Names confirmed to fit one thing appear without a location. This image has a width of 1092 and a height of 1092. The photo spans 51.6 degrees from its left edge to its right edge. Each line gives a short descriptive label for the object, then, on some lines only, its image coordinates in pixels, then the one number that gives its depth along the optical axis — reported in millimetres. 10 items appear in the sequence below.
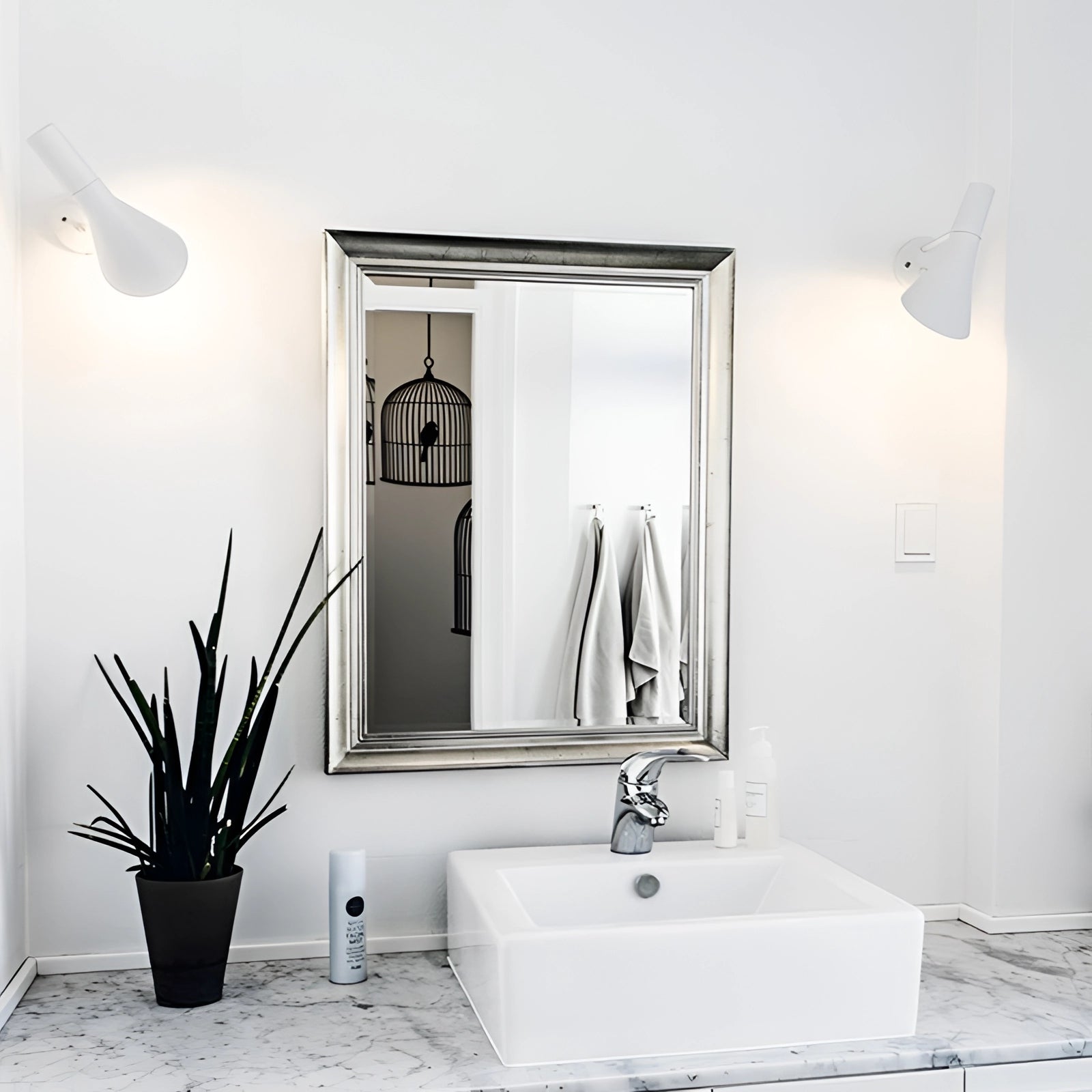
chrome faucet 1509
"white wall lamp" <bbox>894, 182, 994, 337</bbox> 1520
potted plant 1322
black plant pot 1318
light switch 1704
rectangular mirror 1540
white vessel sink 1152
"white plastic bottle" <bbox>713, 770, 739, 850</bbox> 1560
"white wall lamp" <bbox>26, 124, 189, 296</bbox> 1294
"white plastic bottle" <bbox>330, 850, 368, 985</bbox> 1420
